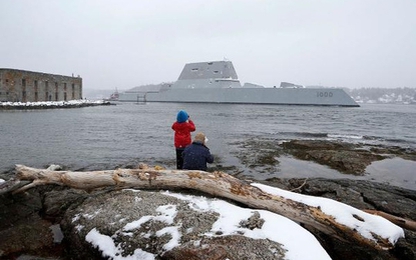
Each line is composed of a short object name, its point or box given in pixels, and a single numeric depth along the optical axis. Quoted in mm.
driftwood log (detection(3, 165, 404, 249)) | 3488
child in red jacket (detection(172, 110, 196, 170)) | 6039
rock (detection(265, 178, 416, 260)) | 3359
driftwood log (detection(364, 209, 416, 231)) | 3710
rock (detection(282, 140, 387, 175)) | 8414
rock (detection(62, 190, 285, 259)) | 2799
